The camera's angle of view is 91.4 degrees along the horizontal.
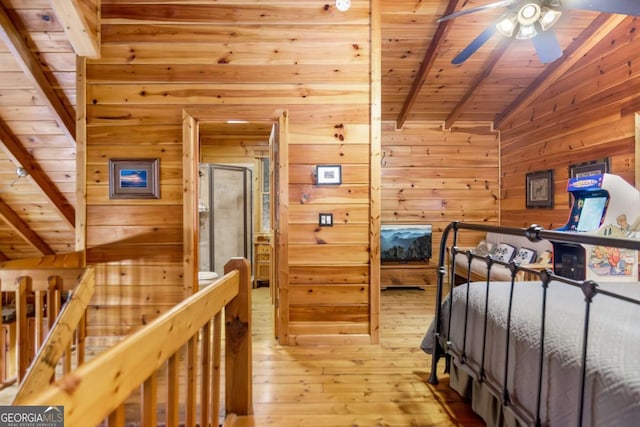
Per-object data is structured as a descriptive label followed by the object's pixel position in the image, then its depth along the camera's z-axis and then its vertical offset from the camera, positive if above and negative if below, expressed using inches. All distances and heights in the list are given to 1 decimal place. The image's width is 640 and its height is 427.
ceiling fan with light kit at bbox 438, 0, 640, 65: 78.2 +54.7
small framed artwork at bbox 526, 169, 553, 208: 155.7 +9.3
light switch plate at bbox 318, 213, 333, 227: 107.4 -4.6
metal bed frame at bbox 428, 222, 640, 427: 39.4 -18.8
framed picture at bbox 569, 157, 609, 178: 125.5 +16.5
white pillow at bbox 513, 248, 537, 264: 151.6 -24.6
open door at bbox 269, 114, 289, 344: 106.0 -8.3
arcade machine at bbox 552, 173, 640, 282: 83.7 -6.9
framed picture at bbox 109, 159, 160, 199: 106.8 +9.8
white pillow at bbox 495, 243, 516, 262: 164.1 -24.3
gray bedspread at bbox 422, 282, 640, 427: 36.6 -20.6
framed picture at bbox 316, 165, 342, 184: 106.9 +11.2
